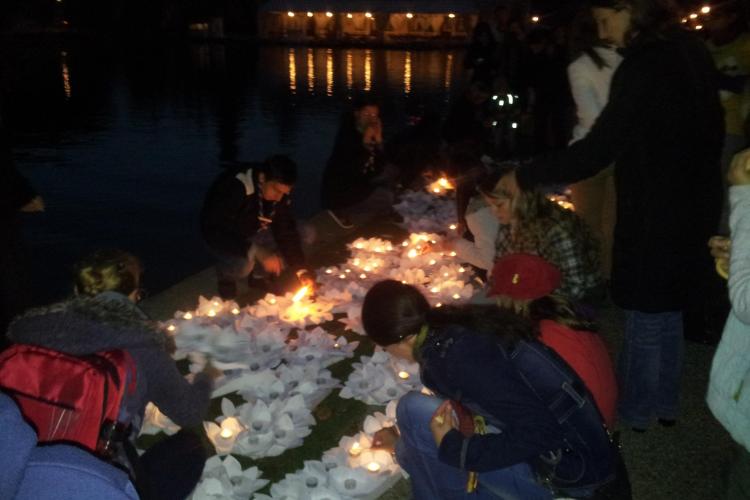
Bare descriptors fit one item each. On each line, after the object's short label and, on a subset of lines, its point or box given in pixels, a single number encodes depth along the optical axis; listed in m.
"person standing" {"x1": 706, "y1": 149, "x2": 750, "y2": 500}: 2.32
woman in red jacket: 2.95
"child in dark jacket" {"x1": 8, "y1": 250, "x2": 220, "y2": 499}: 2.61
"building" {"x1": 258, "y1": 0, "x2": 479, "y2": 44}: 56.75
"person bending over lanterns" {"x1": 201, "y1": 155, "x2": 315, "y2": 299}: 5.74
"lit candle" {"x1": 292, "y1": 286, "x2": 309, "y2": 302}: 5.80
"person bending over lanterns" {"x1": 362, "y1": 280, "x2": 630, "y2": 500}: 2.65
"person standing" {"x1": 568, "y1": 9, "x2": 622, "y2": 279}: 5.37
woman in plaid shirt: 4.41
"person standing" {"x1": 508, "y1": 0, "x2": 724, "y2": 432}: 3.41
